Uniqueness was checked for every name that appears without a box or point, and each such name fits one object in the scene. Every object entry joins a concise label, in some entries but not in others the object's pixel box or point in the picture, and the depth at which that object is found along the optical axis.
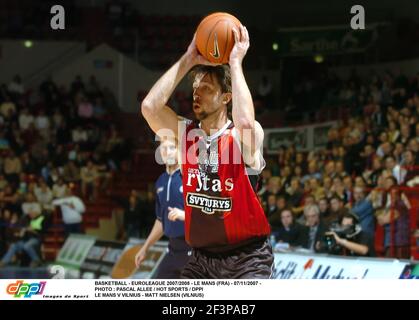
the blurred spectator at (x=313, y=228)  11.61
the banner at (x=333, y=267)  9.68
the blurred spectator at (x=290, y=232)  12.04
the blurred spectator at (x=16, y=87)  21.48
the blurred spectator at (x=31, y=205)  16.66
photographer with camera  11.02
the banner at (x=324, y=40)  19.78
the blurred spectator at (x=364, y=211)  11.59
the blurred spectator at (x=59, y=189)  17.41
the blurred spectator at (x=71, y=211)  16.77
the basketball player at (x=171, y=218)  7.77
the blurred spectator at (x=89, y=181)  18.52
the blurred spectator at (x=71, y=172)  18.31
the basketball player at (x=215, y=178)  5.18
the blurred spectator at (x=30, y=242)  15.98
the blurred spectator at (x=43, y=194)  17.27
